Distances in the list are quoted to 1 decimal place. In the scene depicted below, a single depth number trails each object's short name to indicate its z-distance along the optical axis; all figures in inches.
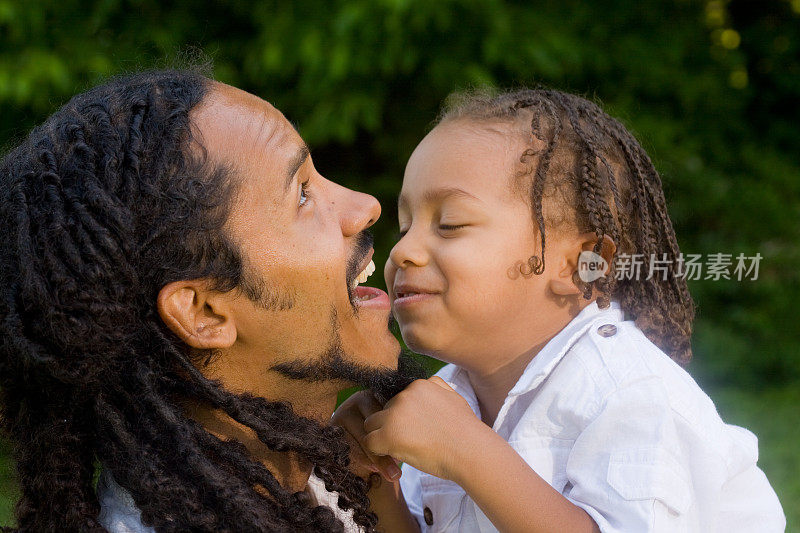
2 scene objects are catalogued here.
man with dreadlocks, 41.3
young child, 42.8
